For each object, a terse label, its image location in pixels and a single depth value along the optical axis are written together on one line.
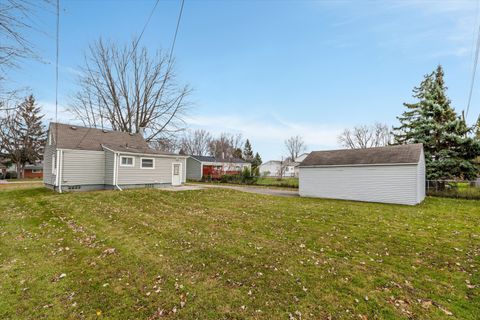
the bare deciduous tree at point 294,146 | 69.31
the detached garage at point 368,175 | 13.54
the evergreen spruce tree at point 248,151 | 72.94
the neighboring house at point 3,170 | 36.64
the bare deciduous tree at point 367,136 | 44.72
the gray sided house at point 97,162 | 14.54
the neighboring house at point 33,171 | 43.28
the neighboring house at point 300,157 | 66.36
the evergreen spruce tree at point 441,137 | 17.23
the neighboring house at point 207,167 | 33.18
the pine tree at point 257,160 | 58.29
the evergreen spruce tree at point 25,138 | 32.97
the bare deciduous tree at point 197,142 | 58.19
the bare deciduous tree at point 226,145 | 60.49
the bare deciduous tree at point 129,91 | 24.69
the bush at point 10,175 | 38.19
